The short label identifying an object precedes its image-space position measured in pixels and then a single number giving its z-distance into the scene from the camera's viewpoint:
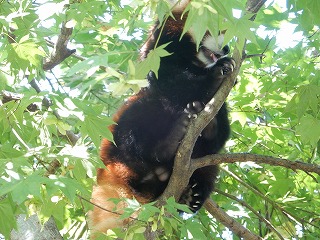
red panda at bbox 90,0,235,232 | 3.61
